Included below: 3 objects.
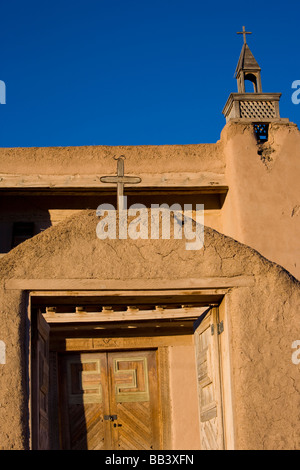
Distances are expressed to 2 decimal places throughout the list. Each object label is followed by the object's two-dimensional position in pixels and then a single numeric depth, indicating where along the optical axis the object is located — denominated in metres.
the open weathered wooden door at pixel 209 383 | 6.48
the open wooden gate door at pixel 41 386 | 6.10
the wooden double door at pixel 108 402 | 9.97
